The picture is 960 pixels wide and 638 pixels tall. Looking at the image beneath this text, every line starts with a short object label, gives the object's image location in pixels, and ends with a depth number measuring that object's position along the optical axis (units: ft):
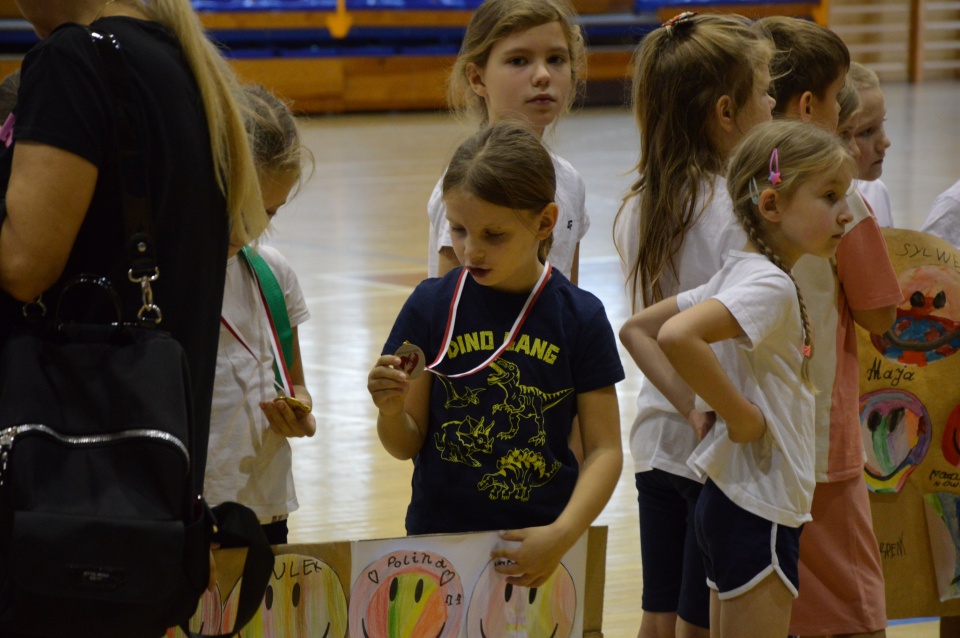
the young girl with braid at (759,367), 12.83
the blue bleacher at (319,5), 114.52
